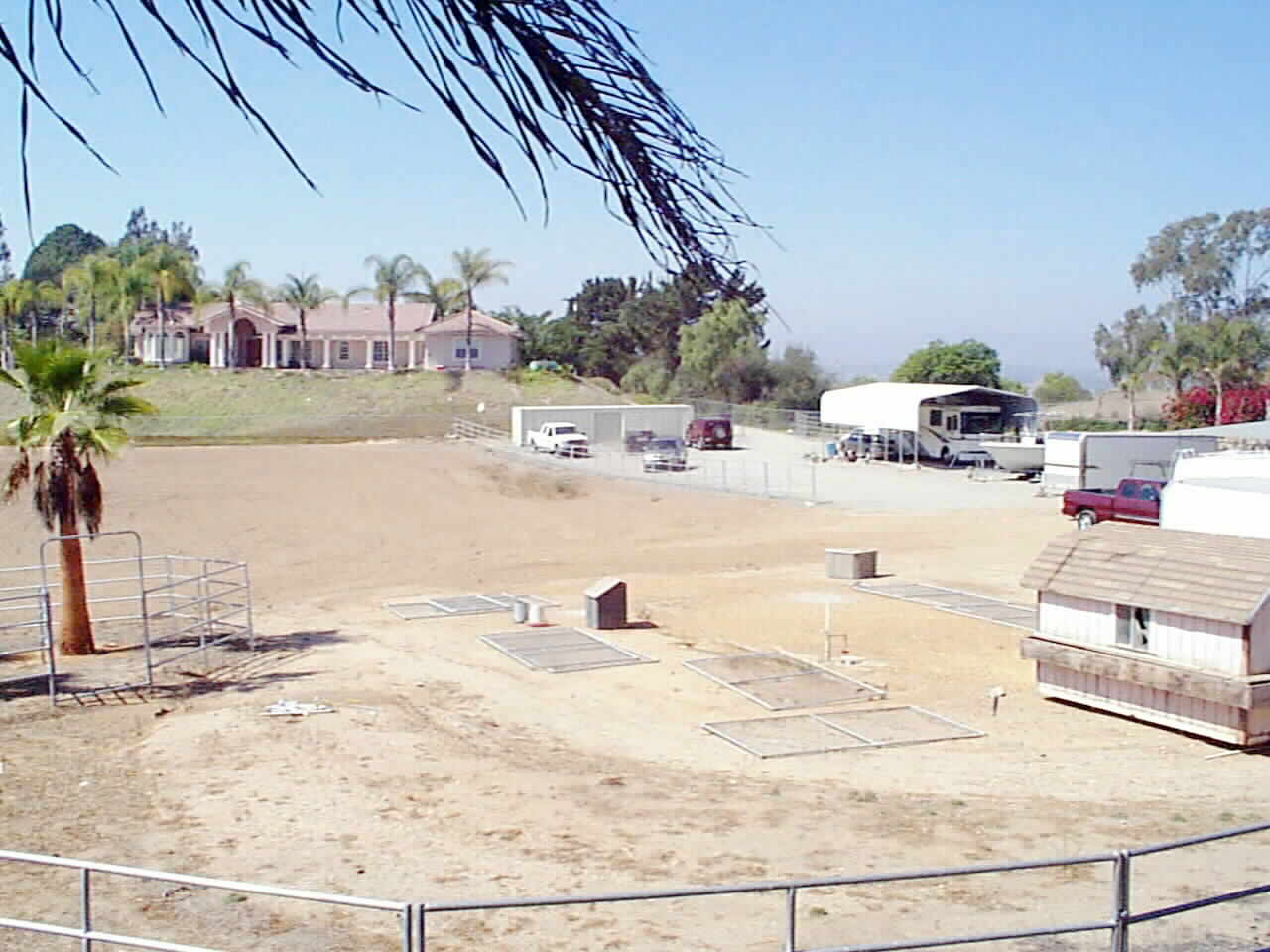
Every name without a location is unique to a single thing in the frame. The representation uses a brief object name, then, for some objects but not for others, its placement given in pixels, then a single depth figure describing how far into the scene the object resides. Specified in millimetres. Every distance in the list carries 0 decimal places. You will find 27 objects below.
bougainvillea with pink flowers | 64562
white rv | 53219
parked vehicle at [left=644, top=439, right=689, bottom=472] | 49969
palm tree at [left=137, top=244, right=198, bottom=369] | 68125
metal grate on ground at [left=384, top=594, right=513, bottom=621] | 25406
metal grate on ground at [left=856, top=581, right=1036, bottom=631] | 24225
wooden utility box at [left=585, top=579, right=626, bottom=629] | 23297
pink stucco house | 75562
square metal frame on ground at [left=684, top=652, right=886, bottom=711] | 18094
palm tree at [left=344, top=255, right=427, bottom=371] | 72438
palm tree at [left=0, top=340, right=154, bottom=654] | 20469
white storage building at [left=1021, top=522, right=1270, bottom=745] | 15719
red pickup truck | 35062
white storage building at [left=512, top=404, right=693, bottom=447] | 55844
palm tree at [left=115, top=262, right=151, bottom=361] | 60434
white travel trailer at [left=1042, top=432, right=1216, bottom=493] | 42344
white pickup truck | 53031
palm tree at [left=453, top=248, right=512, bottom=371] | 63750
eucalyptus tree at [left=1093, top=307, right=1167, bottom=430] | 82062
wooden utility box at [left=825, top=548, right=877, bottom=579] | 29031
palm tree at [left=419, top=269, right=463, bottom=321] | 75619
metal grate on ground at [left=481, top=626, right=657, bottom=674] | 20328
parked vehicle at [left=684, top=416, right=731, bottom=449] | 57625
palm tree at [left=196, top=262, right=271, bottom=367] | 73000
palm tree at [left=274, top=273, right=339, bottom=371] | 74062
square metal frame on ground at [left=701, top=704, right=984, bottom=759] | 15656
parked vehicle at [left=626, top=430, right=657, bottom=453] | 54125
